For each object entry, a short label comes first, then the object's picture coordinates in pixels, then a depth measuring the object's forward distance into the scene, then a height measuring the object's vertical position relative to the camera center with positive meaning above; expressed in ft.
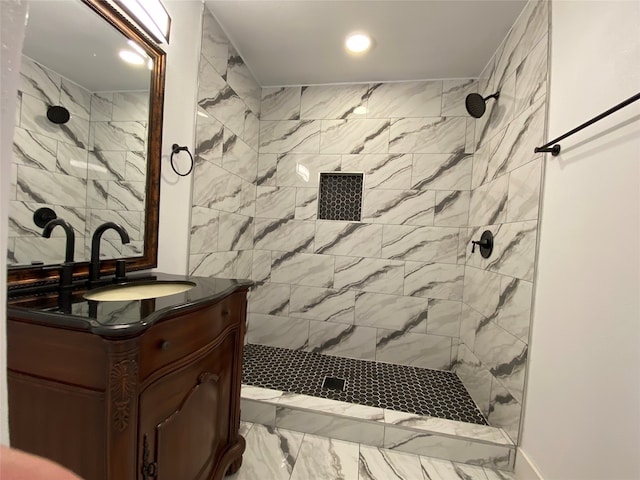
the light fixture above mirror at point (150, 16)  3.41 +2.82
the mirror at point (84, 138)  2.63 +1.00
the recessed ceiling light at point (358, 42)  5.52 +4.21
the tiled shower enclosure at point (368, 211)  5.38 +0.59
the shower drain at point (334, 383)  5.82 -3.47
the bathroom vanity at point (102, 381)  1.92 -1.29
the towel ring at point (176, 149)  4.44 +1.29
